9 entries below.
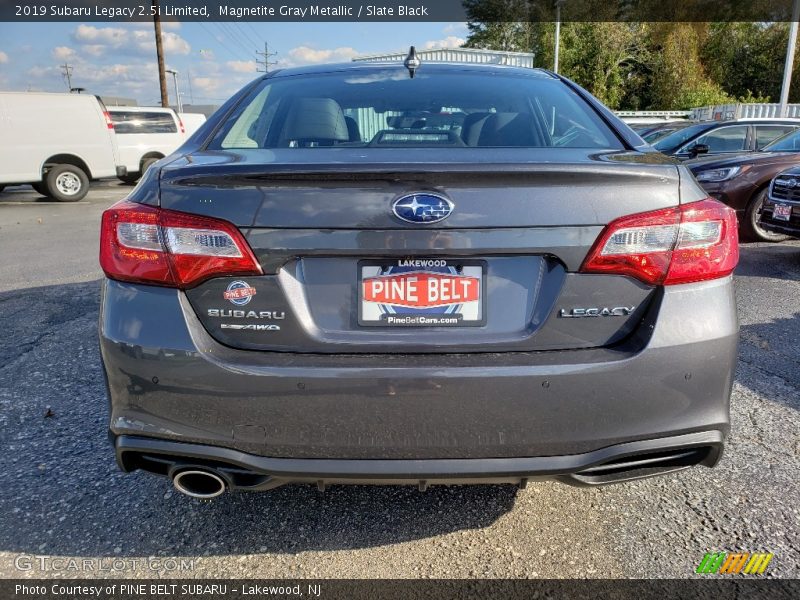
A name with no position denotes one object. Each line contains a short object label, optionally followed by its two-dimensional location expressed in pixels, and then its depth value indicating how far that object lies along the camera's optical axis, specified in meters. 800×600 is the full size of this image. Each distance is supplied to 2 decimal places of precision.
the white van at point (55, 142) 13.12
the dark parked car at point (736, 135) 8.89
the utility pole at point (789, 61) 17.31
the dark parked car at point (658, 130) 11.33
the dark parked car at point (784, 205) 5.91
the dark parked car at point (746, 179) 7.07
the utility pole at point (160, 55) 25.56
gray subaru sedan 1.62
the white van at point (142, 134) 15.28
